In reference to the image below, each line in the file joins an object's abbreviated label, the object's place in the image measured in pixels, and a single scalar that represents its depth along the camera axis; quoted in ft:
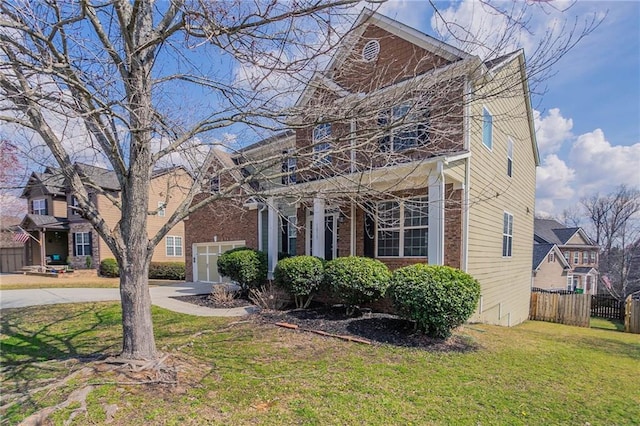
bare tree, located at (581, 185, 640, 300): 88.58
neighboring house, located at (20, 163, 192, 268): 78.23
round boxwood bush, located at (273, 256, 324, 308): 30.12
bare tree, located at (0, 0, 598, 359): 11.55
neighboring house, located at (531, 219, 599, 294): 94.94
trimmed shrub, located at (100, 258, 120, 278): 74.43
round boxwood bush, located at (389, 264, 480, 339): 20.77
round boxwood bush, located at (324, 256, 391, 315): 26.05
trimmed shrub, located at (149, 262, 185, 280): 71.00
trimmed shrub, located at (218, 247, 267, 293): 38.19
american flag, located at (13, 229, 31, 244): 76.06
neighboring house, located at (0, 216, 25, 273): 93.09
